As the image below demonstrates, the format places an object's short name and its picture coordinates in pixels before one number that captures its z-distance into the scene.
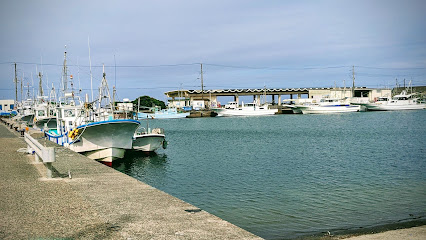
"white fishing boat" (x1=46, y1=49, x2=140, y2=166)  24.38
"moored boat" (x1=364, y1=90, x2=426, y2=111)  114.56
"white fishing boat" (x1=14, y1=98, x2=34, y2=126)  62.56
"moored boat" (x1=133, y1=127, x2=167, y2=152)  30.14
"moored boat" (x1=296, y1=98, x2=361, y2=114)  113.12
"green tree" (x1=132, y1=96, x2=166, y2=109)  153.11
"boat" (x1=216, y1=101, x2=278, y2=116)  109.00
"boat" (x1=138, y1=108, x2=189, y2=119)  113.44
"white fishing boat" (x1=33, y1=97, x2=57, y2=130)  48.62
